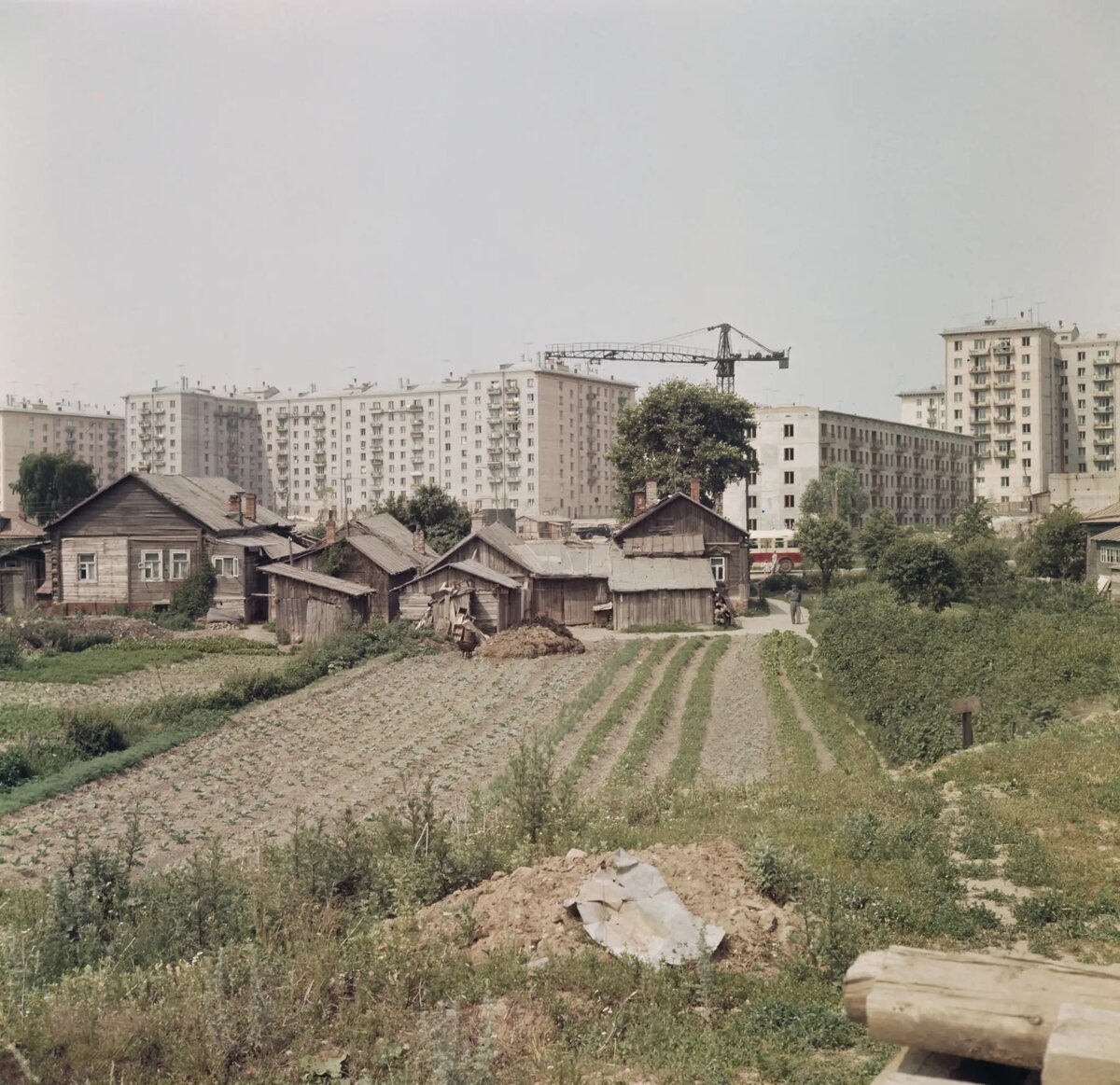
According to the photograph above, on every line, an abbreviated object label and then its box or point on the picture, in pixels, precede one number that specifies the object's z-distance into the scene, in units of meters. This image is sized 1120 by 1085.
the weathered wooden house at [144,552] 42.66
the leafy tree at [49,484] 85.25
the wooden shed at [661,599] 41.03
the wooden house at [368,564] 40.28
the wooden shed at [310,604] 38.00
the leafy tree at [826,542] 50.47
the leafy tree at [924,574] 39.31
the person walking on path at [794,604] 42.94
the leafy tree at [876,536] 52.70
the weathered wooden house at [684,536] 44.81
